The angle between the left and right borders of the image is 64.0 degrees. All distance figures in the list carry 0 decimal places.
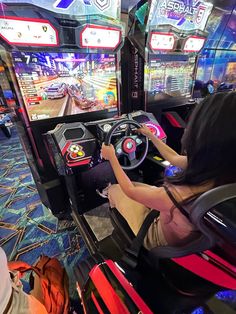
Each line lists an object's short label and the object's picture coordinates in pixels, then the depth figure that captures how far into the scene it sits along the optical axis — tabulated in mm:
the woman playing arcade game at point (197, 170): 625
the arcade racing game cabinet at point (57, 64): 1278
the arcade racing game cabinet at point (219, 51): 2766
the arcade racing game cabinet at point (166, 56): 1836
